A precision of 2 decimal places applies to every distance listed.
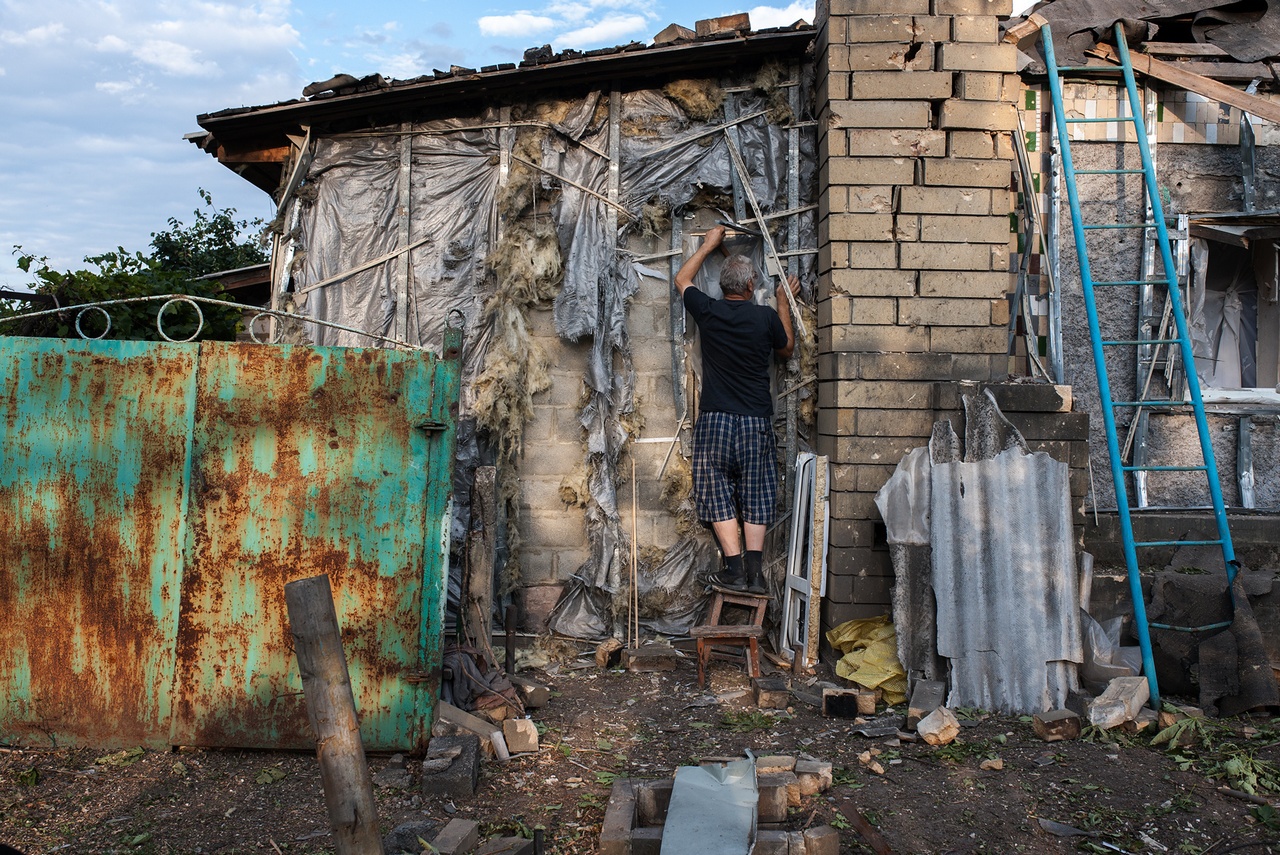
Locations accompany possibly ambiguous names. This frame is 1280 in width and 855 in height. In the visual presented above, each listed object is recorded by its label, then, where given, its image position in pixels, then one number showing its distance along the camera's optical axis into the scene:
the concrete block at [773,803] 3.11
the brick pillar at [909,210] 4.93
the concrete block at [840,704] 4.30
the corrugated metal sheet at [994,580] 4.30
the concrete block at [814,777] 3.41
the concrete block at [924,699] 4.09
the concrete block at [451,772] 3.44
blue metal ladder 4.35
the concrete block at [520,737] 3.86
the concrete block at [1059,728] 3.95
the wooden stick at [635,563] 5.37
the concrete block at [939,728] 3.90
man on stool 5.14
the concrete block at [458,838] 2.95
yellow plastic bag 4.55
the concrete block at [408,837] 3.00
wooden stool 4.75
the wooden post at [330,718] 2.27
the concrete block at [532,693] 4.37
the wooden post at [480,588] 4.61
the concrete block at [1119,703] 4.02
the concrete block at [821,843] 2.86
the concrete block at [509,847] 2.91
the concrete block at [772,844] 2.78
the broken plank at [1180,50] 5.43
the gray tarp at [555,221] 5.45
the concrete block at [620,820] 2.90
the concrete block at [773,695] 4.48
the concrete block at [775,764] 3.46
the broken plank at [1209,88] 5.12
